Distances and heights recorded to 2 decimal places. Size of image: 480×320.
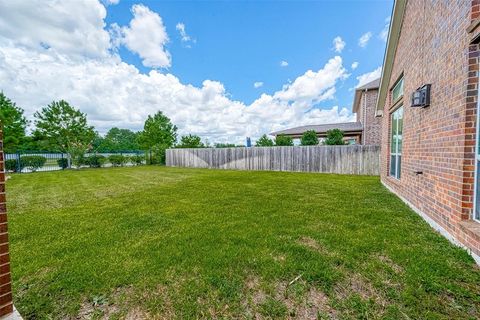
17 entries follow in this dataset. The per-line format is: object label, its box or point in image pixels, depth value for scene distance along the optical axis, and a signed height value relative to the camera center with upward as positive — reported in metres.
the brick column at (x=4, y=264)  1.59 -0.84
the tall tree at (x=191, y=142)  23.50 +1.04
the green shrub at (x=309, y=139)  14.75 +0.64
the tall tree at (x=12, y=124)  15.25 +2.45
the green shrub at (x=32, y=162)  15.48 -0.52
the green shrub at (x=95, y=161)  18.92 -0.66
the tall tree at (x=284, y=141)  15.84 +0.56
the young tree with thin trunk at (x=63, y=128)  17.56 +2.32
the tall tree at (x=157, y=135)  22.44 +1.89
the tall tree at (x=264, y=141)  19.58 +0.75
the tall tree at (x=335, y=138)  13.50 +0.60
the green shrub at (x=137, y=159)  22.13 -0.71
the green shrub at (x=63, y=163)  17.98 -0.74
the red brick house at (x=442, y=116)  2.49 +0.44
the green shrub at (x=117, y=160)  20.52 -0.68
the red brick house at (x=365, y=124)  14.59 +1.76
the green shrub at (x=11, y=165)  14.63 -0.66
